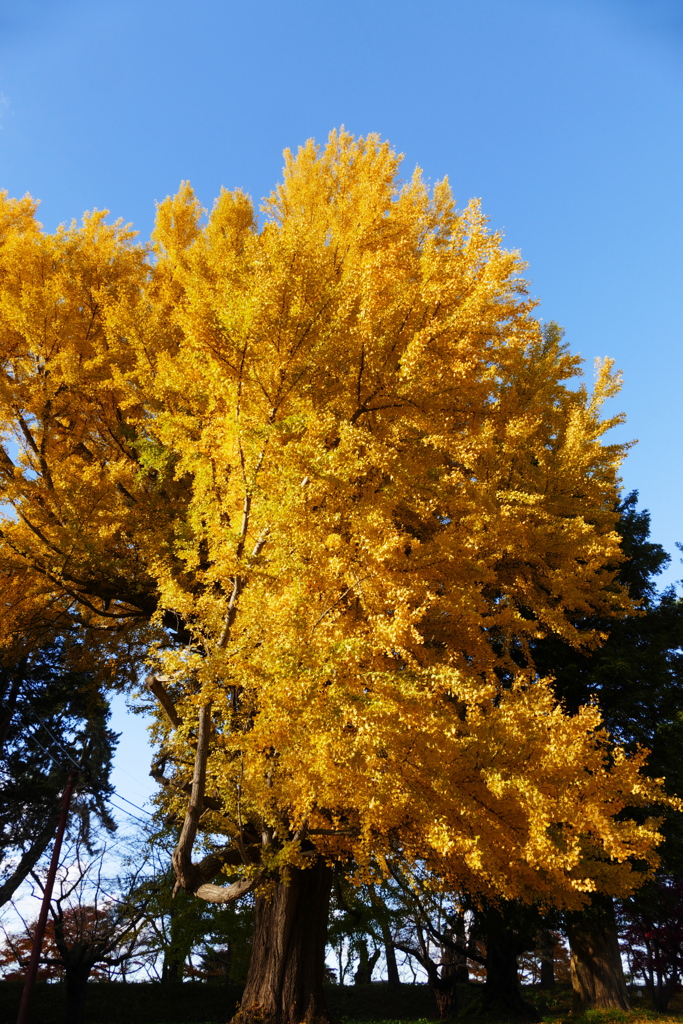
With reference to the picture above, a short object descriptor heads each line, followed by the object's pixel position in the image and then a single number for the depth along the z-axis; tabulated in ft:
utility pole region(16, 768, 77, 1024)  22.70
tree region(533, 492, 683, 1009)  31.86
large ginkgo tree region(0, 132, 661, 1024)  15.65
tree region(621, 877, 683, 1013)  53.21
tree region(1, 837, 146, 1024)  39.50
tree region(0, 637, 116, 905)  48.26
